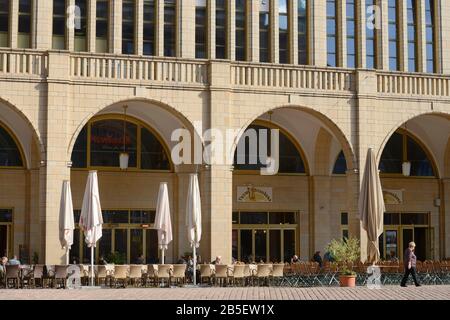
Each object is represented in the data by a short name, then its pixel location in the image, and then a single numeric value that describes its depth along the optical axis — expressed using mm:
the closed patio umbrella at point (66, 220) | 27688
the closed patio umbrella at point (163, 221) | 28984
